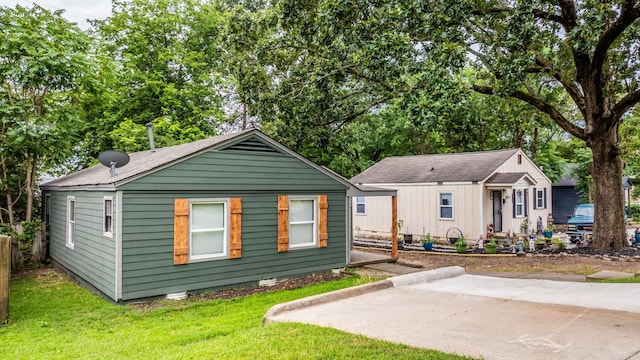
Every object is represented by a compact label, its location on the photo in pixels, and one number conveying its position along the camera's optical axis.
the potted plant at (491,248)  14.68
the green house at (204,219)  8.21
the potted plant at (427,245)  15.56
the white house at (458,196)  16.78
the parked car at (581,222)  17.52
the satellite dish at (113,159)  9.40
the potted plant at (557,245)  14.76
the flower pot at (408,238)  17.29
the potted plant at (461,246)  14.98
